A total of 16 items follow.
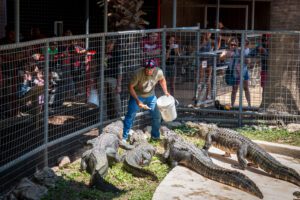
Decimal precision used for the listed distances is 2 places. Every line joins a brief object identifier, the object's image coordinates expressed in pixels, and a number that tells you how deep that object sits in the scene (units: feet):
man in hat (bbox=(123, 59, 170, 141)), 37.09
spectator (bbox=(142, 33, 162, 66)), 43.37
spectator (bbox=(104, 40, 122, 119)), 39.50
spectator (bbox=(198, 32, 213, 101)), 46.47
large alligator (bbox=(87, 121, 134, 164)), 33.19
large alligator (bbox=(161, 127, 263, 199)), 29.50
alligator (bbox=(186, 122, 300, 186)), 31.99
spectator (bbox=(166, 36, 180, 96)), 45.89
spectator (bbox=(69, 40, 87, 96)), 36.22
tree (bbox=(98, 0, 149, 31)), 47.37
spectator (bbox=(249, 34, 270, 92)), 46.47
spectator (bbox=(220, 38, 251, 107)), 46.34
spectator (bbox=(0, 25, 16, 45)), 42.93
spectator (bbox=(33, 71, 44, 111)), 32.40
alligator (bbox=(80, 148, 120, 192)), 28.94
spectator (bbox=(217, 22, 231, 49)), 49.53
